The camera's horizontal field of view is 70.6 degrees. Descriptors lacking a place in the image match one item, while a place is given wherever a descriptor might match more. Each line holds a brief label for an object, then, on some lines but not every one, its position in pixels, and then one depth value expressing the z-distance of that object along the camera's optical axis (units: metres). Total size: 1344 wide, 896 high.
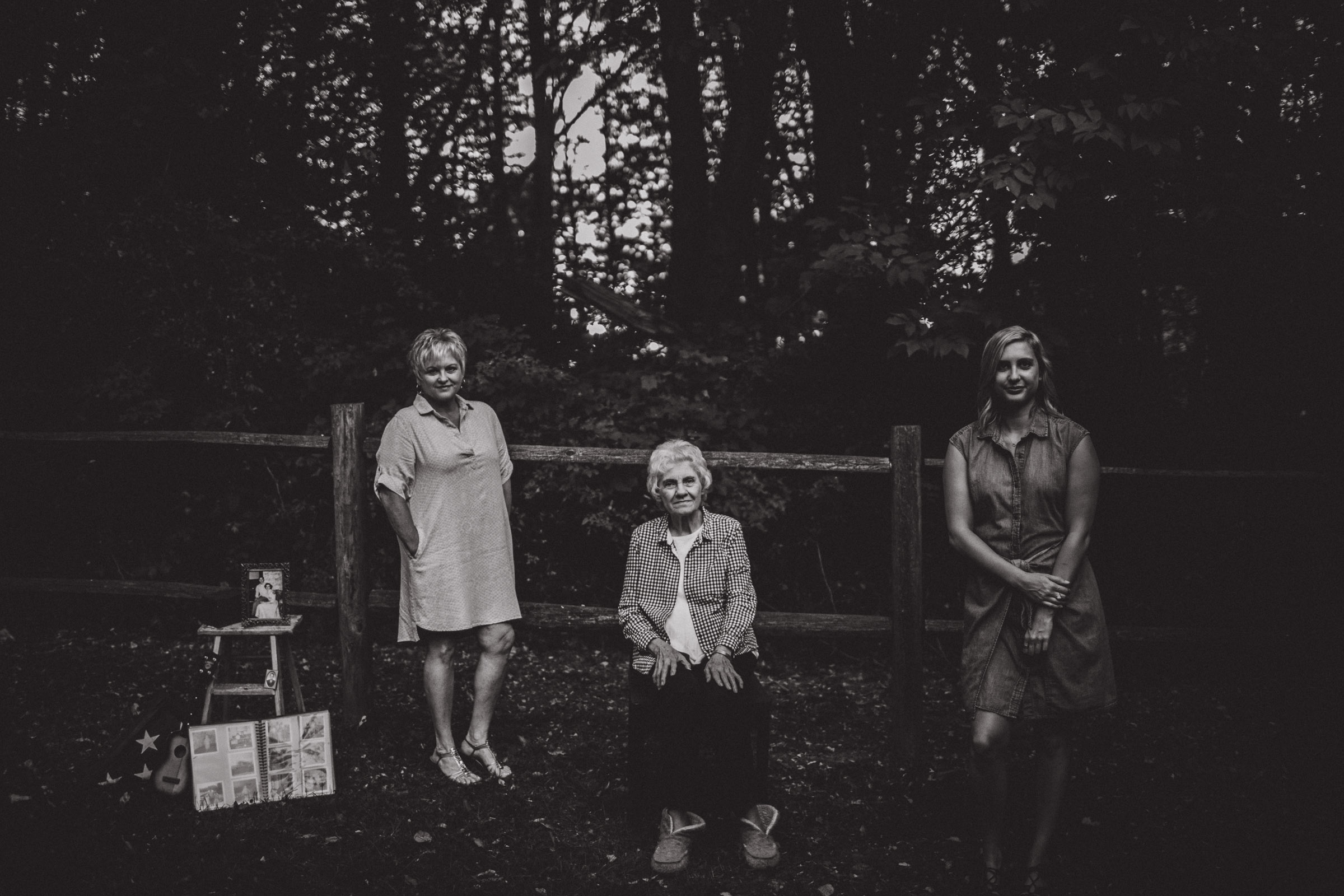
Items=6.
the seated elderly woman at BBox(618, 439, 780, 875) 3.47
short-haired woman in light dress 4.07
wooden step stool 4.10
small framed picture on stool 4.36
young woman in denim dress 3.12
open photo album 3.84
